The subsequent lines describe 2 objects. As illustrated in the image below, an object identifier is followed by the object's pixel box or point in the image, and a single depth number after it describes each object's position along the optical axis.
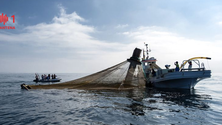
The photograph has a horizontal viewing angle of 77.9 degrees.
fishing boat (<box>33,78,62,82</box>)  47.47
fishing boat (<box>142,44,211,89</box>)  19.84
